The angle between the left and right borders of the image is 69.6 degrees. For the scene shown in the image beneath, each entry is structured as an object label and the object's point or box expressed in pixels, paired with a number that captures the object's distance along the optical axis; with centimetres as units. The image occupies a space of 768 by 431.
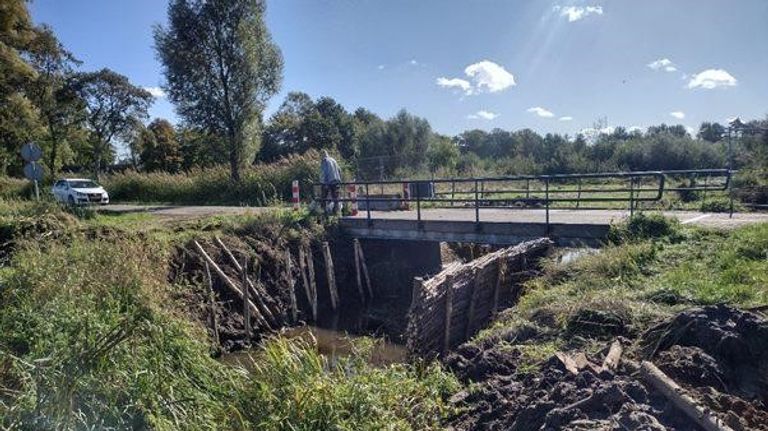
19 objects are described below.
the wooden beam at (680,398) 356
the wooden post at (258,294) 1180
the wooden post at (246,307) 1070
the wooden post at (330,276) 1326
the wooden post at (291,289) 1223
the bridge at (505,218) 1061
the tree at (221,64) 2170
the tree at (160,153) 5194
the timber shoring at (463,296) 672
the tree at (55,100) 3381
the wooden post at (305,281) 1271
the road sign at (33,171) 1564
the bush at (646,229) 923
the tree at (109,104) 3841
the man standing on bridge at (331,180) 1477
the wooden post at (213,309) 996
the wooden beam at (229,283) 1131
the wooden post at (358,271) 1416
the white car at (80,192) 2334
